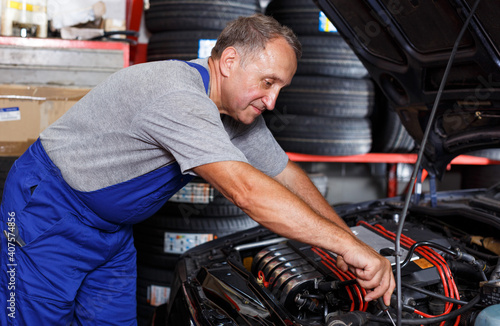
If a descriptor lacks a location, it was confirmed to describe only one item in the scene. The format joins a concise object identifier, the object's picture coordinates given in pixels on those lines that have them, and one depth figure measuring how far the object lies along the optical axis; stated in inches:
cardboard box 97.9
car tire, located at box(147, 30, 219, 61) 111.7
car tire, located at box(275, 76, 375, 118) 114.7
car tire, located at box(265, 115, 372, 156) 115.6
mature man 46.3
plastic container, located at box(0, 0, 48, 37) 101.3
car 52.1
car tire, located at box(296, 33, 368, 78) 114.2
